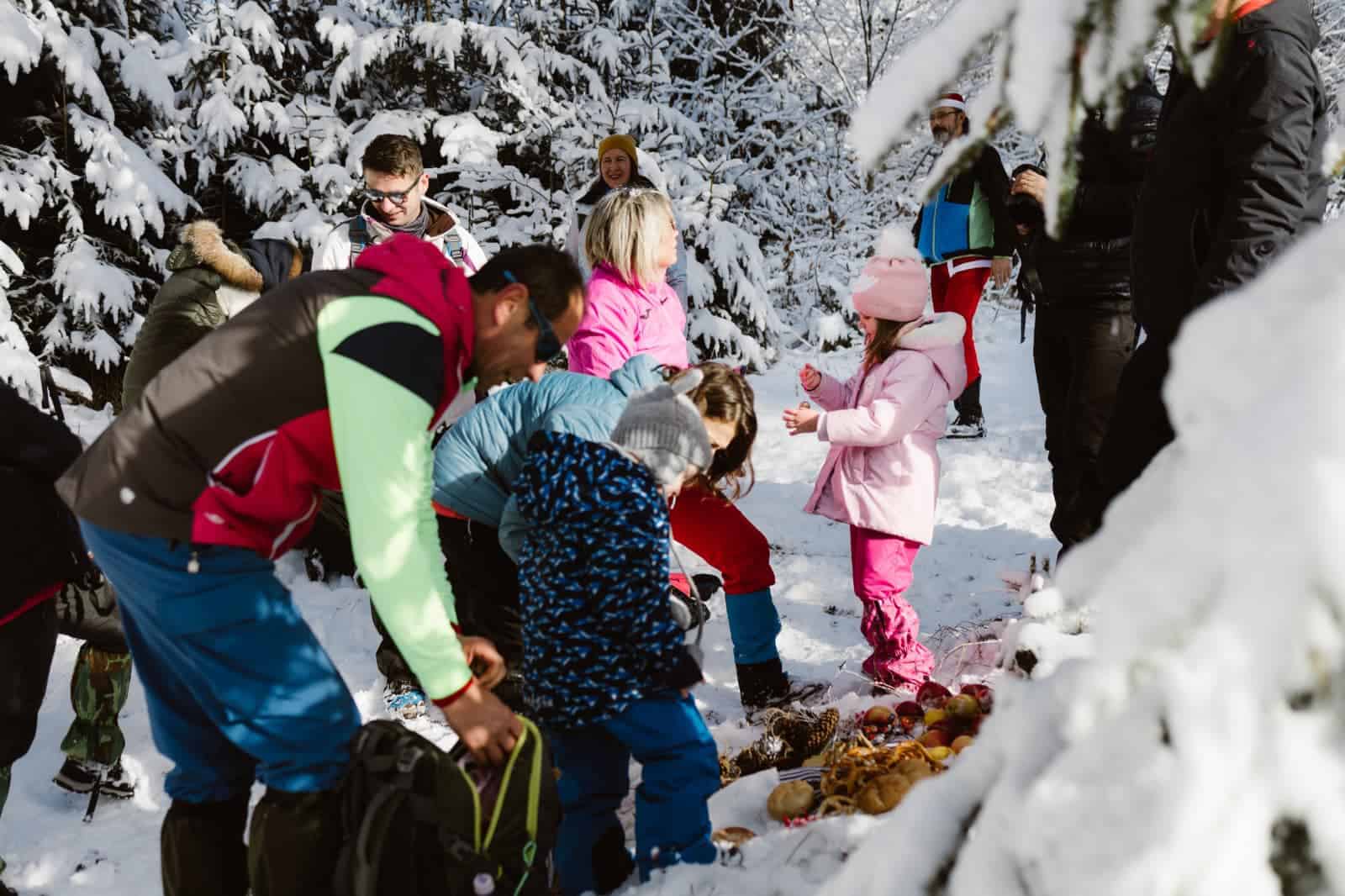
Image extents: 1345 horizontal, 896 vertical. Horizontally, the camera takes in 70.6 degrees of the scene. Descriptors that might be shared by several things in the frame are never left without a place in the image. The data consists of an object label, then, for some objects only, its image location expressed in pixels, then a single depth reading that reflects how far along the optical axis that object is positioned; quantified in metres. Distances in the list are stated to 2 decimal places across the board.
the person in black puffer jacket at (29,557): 2.51
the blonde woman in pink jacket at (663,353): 3.72
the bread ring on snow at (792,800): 2.73
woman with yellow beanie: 5.27
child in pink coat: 3.75
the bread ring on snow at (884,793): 2.52
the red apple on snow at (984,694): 3.10
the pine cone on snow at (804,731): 3.15
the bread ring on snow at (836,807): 2.59
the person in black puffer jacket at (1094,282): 3.80
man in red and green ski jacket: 1.80
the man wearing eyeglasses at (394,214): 4.36
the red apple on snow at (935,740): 2.89
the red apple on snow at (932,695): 3.30
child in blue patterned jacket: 2.30
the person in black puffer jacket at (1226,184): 2.55
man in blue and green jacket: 5.81
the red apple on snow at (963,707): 3.03
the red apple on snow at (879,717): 3.22
